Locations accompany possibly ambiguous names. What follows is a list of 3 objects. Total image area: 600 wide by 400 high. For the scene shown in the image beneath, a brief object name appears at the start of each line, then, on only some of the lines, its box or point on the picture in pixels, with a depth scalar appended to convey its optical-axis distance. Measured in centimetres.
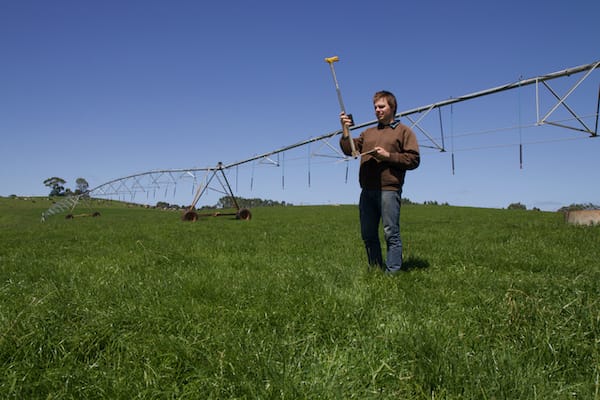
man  508
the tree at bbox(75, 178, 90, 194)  12838
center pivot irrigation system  1199
